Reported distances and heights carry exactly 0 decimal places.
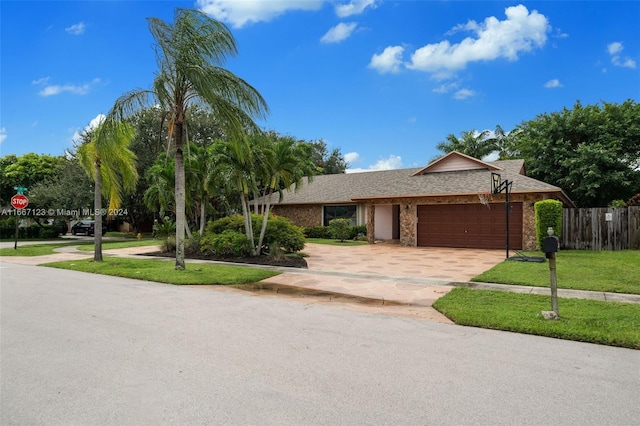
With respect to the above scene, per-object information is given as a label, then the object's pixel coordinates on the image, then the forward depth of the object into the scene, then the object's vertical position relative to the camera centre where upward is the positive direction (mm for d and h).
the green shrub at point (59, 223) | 29906 -92
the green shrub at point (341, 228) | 23750 -479
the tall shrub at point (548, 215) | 15320 +152
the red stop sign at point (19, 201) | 19391 +1015
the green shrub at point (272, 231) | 15602 -411
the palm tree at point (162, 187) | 16719 +1489
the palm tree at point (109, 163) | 12547 +2219
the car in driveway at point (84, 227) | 33844 -453
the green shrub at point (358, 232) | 25016 -738
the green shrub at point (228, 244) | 14750 -878
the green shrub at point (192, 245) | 16172 -973
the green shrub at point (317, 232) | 26203 -761
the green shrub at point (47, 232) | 28969 -724
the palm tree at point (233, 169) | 13820 +1808
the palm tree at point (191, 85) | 10969 +3798
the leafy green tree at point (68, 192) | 25891 +1941
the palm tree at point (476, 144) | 35906 +6743
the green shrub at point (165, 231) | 18639 -470
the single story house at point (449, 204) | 18594 +803
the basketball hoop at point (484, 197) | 18703 +1041
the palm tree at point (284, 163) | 14156 +2037
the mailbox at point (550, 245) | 6066 -392
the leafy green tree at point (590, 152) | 22922 +3994
